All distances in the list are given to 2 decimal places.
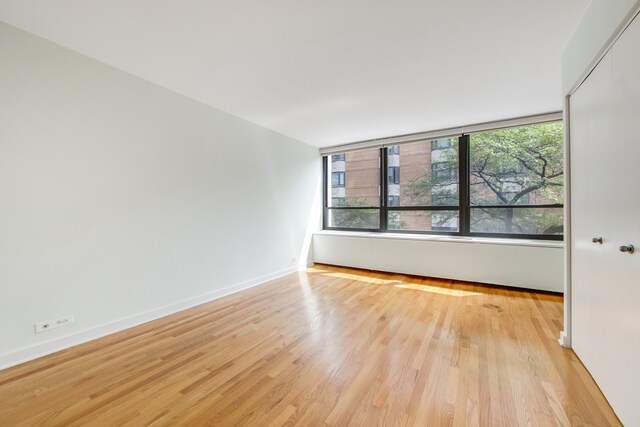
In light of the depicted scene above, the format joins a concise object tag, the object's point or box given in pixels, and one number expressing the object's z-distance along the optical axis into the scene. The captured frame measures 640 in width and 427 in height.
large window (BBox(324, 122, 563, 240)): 3.84
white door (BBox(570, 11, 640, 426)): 1.32
